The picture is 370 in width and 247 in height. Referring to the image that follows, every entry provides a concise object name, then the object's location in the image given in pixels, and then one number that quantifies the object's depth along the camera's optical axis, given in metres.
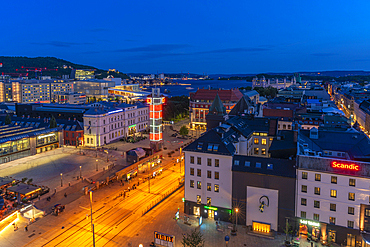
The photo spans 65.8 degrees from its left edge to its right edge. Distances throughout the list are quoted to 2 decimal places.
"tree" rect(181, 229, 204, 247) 32.84
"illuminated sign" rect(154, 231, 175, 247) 34.97
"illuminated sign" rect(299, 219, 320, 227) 37.47
